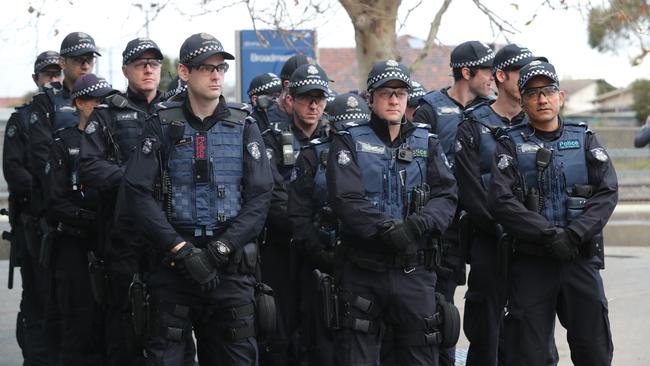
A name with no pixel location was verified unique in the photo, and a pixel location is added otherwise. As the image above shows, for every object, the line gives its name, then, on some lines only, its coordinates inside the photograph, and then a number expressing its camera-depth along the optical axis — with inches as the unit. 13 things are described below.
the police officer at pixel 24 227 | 697.0
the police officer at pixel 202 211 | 493.4
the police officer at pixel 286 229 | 629.6
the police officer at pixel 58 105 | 693.9
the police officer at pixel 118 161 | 575.5
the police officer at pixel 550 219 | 517.7
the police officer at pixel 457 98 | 619.5
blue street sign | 1245.7
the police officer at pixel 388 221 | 506.9
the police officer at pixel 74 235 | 619.2
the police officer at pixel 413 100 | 698.2
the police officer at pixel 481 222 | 581.0
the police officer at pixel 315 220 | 578.6
